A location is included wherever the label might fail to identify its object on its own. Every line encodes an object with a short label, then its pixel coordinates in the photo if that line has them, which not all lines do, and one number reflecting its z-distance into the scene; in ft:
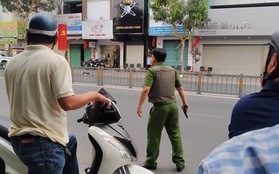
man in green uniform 14.42
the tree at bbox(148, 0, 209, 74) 67.71
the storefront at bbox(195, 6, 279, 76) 71.20
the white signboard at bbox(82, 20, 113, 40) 90.33
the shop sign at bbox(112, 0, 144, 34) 85.87
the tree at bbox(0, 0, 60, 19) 90.12
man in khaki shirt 6.91
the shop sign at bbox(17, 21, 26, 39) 105.40
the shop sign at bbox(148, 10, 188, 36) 79.54
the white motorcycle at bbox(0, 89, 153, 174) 9.06
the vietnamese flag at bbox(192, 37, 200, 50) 78.13
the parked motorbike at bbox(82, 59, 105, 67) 88.30
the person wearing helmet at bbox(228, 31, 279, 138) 5.06
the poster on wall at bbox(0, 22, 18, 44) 105.91
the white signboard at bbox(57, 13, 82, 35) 97.35
